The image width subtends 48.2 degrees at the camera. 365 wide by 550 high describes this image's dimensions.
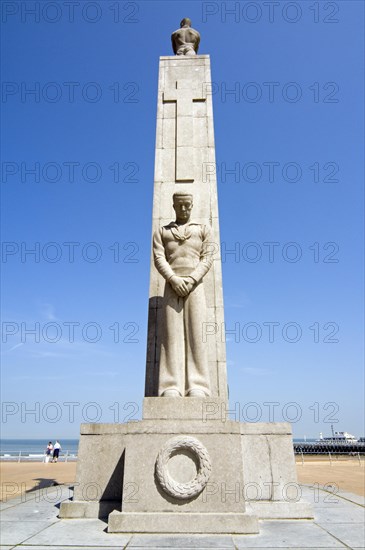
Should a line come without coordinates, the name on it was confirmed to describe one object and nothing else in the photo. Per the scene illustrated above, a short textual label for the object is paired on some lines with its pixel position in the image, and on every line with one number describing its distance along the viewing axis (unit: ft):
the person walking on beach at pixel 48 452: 82.35
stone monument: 16.89
